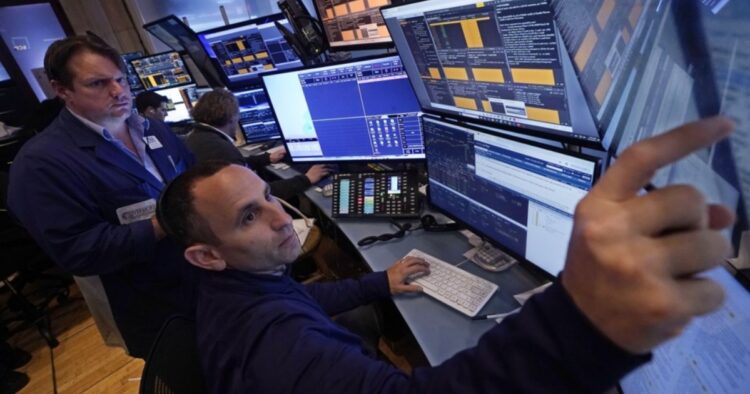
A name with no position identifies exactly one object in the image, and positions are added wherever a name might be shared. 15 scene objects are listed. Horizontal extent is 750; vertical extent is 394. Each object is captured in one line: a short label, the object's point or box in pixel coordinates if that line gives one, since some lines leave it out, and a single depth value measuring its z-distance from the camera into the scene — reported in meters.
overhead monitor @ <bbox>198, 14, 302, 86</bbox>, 2.20
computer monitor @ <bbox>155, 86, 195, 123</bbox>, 3.39
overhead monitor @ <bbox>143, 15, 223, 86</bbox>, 2.51
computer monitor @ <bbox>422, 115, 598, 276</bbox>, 0.78
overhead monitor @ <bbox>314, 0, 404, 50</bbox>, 1.40
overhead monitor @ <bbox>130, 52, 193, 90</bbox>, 3.24
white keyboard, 0.95
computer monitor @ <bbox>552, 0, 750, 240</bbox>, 0.46
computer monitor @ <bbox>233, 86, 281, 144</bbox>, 2.60
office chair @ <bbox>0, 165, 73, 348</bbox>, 2.35
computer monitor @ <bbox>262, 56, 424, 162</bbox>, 1.37
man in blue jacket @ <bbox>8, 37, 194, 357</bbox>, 1.17
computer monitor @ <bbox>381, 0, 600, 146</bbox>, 0.70
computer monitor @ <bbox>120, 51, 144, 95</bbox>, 3.53
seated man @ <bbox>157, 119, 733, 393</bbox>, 0.25
